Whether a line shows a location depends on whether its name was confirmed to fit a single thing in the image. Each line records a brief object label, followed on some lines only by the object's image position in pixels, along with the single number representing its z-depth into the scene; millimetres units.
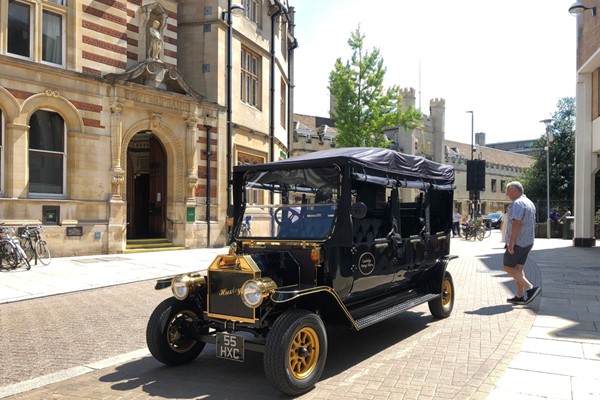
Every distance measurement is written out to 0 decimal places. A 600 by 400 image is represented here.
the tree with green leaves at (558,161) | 41906
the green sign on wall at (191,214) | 17594
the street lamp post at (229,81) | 19172
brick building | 13789
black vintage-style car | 4418
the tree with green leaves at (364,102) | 28328
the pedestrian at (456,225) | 30377
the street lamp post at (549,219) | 27797
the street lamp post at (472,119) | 43219
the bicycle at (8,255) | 11828
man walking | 7863
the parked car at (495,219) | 45306
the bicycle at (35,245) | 12688
